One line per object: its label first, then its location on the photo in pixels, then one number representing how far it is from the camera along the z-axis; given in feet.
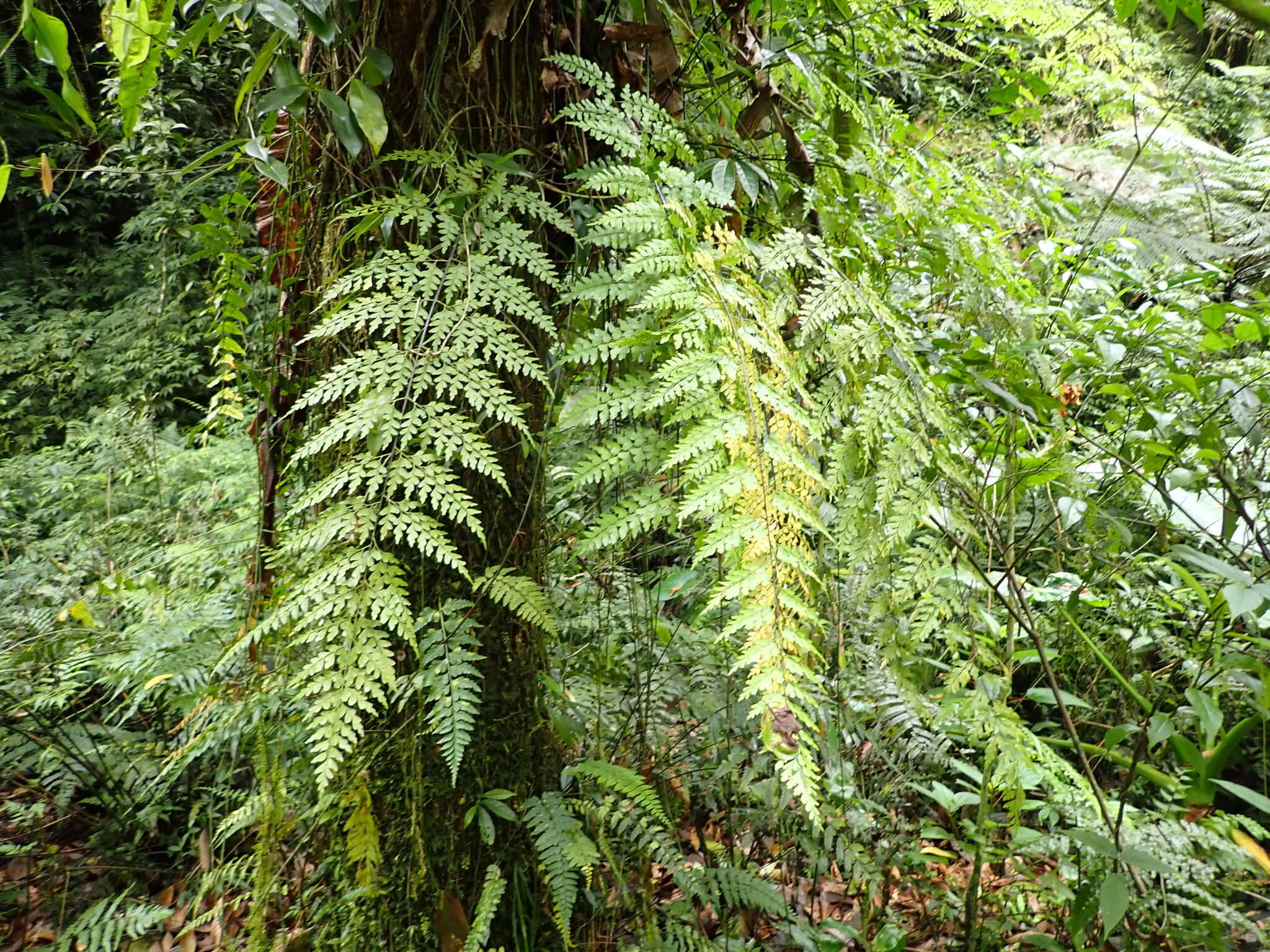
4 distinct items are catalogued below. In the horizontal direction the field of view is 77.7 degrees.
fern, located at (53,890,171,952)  6.38
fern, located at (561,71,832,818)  2.91
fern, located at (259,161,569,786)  3.25
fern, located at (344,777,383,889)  3.90
